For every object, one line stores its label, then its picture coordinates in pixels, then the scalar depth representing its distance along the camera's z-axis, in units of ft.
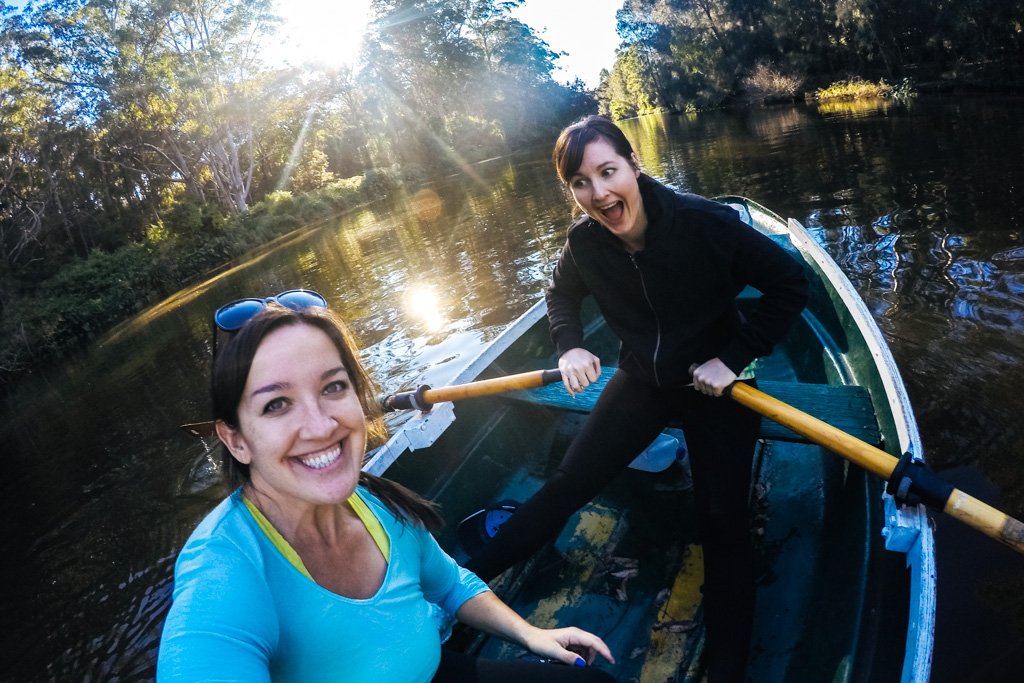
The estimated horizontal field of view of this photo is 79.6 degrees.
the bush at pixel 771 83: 110.93
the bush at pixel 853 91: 81.71
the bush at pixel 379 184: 120.47
